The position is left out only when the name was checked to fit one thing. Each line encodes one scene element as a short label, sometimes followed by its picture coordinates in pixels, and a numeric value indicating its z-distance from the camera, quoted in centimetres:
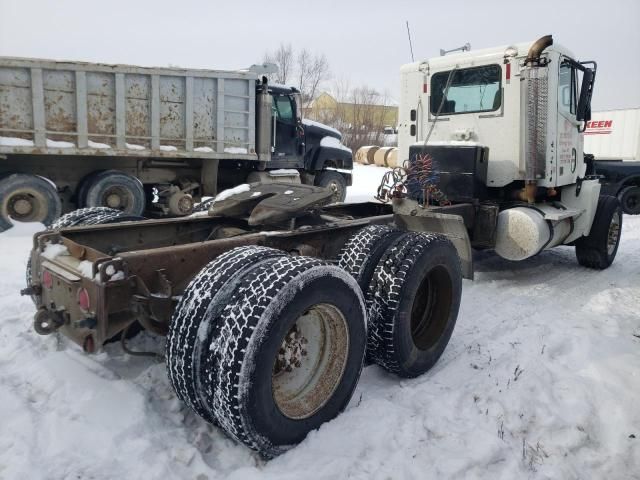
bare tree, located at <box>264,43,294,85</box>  4676
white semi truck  603
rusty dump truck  873
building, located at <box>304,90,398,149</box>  4103
